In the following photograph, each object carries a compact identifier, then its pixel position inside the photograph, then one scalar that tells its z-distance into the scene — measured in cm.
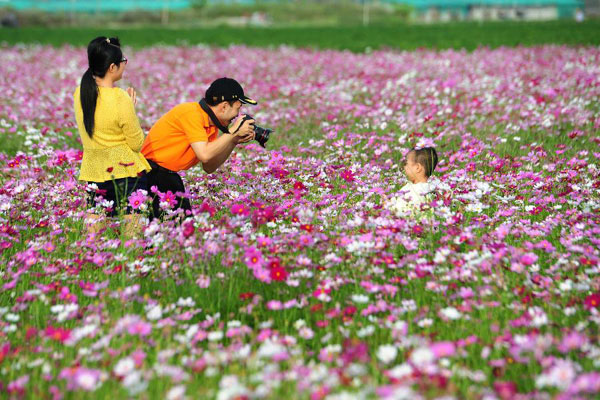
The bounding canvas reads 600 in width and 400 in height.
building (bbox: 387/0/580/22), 8162
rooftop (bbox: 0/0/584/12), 6862
